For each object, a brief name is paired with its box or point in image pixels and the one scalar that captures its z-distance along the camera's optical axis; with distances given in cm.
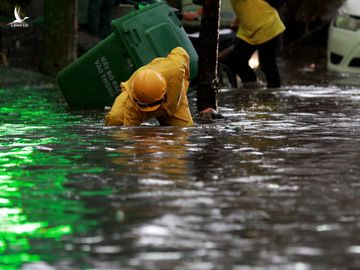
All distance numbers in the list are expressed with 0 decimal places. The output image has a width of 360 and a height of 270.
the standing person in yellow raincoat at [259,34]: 1712
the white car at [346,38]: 1916
